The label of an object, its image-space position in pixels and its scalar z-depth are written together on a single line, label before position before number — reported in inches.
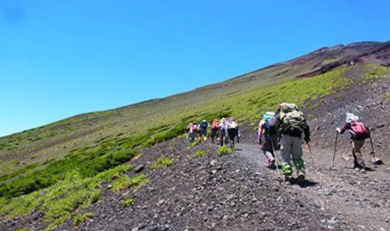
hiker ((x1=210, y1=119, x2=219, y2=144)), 1036.5
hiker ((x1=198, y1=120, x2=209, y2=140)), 1105.4
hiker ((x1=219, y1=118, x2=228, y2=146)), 896.9
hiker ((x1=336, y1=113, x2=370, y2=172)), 580.1
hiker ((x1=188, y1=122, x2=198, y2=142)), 1168.8
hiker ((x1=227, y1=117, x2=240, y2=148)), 826.2
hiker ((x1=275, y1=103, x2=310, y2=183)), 424.1
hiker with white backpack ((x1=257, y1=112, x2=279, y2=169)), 510.6
